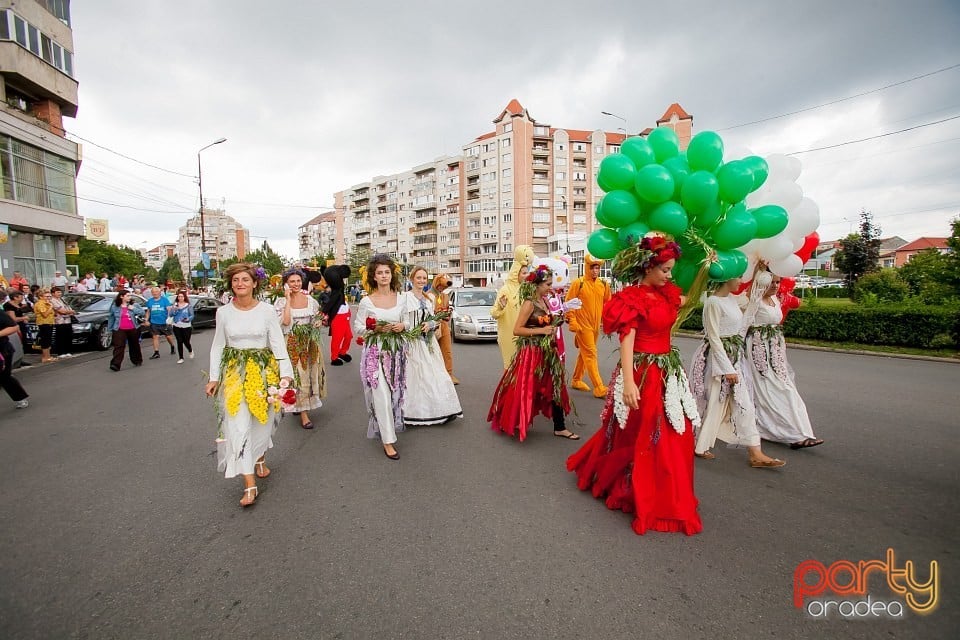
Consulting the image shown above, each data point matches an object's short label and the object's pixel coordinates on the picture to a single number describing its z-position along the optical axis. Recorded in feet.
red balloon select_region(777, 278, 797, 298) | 16.42
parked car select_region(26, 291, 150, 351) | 41.86
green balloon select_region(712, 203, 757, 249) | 11.28
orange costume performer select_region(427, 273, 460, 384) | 26.37
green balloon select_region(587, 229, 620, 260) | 12.96
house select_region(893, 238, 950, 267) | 270.42
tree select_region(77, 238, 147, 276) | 182.07
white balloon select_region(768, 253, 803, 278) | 14.12
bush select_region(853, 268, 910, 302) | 48.65
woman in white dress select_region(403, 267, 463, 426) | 18.47
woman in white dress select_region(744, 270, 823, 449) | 15.57
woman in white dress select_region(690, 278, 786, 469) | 14.20
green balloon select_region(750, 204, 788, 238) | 11.64
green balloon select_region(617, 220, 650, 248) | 11.94
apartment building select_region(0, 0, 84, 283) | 65.21
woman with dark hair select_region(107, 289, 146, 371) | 33.86
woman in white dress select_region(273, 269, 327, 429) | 20.38
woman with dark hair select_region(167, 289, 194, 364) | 36.76
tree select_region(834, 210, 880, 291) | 114.62
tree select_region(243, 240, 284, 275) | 240.05
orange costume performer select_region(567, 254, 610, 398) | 23.71
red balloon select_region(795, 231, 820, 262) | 15.29
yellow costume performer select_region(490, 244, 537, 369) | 21.74
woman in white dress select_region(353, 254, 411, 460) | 15.93
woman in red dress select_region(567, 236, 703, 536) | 10.73
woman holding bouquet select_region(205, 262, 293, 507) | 12.75
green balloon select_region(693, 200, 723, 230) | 11.61
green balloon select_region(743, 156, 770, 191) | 11.59
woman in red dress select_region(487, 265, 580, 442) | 17.04
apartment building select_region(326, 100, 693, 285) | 215.31
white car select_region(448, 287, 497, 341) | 43.47
